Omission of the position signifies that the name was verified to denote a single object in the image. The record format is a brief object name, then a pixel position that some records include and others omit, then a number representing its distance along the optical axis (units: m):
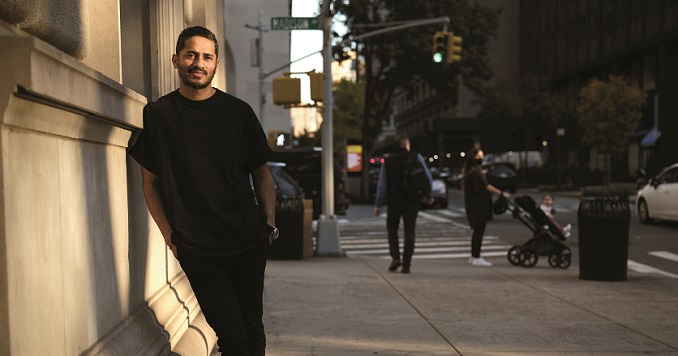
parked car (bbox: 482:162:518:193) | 43.22
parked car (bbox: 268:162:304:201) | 16.95
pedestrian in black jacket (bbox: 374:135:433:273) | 11.18
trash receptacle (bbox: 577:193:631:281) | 10.65
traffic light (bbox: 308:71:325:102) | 14.20
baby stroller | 12.87
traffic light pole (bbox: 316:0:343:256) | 14.56
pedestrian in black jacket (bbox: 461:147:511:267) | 12.84
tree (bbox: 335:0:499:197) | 35.56
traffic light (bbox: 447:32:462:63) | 23.75
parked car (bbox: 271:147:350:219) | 23.52
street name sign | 15.83
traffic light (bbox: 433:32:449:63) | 23.36
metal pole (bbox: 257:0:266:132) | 33.69
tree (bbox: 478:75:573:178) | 56.44
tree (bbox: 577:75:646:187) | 44.16
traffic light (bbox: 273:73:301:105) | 13.66
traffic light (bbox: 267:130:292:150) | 26.00
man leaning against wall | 3.66
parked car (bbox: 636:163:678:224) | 20.27
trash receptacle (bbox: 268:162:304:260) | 13.23
